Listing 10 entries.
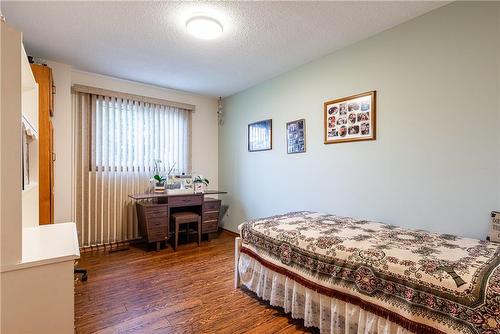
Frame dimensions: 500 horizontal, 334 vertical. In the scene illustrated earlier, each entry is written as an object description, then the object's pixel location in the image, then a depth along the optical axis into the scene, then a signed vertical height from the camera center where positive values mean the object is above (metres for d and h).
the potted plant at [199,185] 3.94 -0.33
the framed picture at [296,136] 3.17 +0.37
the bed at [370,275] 1.14 -0.66
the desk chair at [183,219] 3.54 -0.81
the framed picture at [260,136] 3.70 +0.45
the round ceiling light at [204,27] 2.12 +1.24
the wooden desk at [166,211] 3.42 -0.70
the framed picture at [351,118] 2.49 +0.49
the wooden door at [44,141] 2.37 +0.25
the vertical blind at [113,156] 3.46 +0.14
